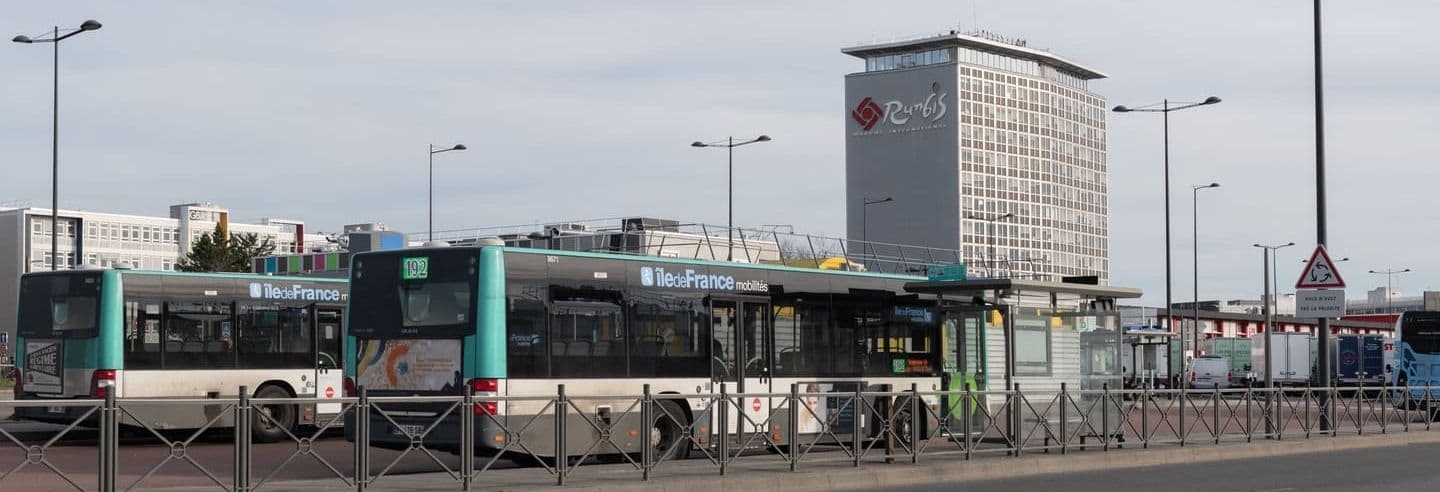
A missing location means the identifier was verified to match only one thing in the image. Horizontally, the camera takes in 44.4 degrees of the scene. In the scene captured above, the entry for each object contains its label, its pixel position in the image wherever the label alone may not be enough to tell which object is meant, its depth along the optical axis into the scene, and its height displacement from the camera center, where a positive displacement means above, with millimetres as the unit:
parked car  69312 -3214
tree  92625 +1824
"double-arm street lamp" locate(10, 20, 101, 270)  37375 +3565
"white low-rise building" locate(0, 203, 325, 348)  148000 +4621
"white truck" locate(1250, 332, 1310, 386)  69250 -2667
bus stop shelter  23406 -633
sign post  26375 +3
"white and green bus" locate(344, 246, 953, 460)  18859 -564
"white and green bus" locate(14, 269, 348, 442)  24516 -656
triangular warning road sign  26500 +244
